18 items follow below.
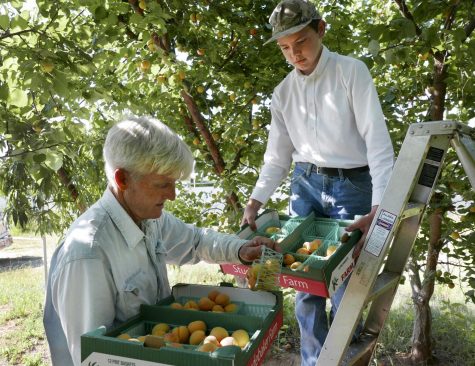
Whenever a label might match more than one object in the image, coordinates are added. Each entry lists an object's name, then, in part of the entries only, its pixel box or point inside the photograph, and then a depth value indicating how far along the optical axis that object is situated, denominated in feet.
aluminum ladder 5.16
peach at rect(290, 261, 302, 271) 5.85
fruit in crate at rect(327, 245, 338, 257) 6.23
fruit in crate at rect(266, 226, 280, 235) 7.26
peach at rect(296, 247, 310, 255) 6.48
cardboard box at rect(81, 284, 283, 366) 3.60
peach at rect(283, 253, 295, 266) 6.21
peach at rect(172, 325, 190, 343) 4.44
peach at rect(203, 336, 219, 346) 4.12
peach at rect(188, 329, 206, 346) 4.33
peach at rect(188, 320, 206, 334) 4.54
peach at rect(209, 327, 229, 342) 4.37
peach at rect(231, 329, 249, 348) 4.17
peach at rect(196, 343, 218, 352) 3.90
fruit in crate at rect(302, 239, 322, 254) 6.51
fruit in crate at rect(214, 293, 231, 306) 5.30
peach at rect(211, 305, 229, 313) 5.12
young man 6.84
